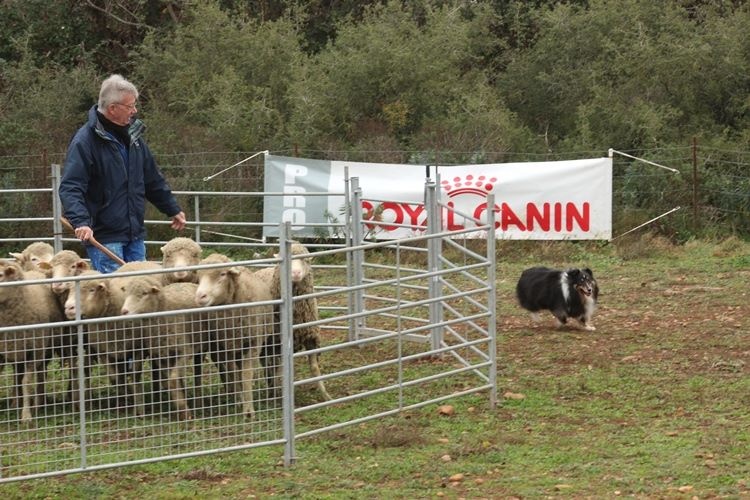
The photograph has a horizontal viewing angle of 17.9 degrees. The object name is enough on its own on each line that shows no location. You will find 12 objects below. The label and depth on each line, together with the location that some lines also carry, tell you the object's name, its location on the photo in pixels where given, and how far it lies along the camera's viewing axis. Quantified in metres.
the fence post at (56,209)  21.79
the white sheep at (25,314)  15.10
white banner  31.70
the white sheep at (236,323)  14.72
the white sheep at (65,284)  15.76
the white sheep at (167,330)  14.71
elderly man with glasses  16.44
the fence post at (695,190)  33.65
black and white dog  22.17
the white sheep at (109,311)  14.74
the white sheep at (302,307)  16.66
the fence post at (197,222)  22.56
